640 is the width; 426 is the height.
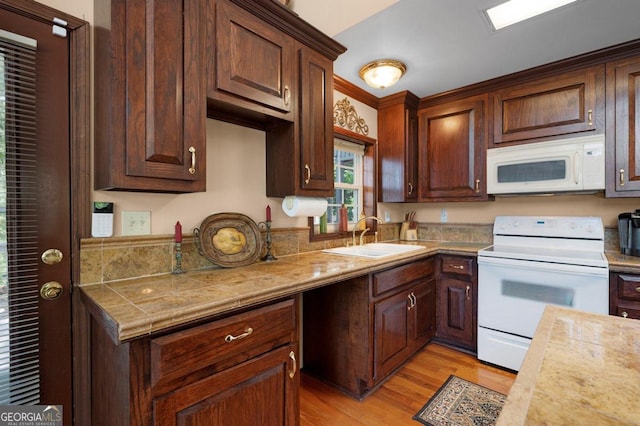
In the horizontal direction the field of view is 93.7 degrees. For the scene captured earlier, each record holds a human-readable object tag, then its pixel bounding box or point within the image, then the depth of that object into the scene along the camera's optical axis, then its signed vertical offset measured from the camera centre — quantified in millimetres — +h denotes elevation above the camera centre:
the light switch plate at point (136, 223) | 1405 -56
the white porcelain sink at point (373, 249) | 2334 -325
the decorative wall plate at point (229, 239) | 1603 -159
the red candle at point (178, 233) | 1494 -109
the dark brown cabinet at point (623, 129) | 2084 +576
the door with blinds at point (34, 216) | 1116 -19
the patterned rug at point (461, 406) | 1704 -1195
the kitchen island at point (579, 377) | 483 -331
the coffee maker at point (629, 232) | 2057 -155
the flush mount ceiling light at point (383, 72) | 2221 +1052
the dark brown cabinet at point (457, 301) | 2479 -768
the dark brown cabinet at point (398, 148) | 2920 +629
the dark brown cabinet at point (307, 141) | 1798 +438
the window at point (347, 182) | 2709 +280
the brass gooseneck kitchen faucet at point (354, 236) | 2670 -225
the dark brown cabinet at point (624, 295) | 1835 -526
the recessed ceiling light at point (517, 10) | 1601 +1113
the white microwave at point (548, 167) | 2189 +346
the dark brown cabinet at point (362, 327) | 1904 -804
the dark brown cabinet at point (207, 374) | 919 -574
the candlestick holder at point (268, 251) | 1888 -254
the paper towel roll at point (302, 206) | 1923 +32
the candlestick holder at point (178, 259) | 1499 -241
